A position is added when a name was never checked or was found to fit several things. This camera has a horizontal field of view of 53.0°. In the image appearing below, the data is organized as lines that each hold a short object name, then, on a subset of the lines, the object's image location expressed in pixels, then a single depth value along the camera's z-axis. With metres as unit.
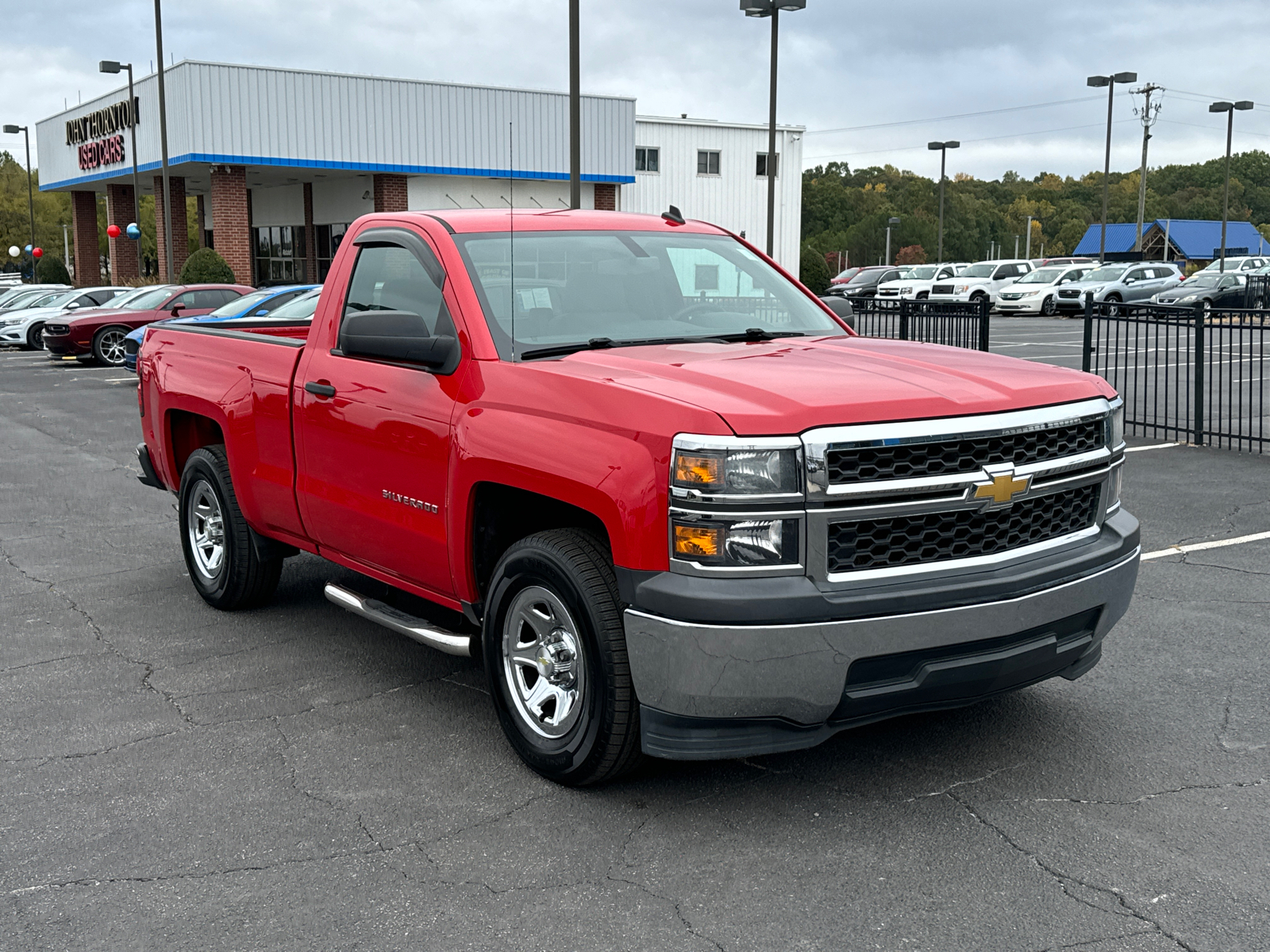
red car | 24.09
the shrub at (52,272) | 57.94
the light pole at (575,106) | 16.33
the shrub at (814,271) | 45.88
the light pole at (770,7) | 22.59
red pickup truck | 3.74
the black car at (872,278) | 52.72
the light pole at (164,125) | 34.12
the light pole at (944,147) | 66.38
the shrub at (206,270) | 35.12
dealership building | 36.28
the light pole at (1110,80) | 52.75
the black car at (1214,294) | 37.62
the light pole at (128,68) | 38.91
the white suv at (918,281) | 47.47
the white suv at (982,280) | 45.31
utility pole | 65.16
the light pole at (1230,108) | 61.22
